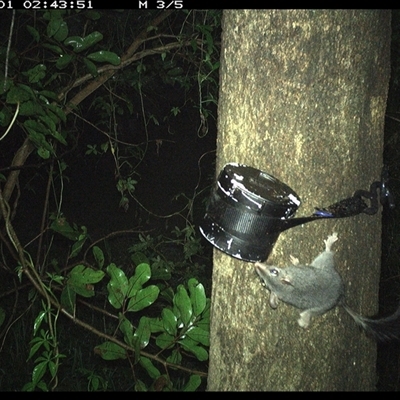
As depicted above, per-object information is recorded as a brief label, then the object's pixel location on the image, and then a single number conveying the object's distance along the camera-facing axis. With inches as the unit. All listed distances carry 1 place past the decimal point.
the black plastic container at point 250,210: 49.6
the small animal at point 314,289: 50.1
